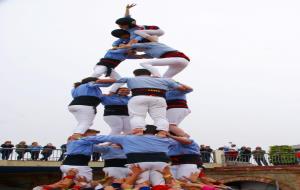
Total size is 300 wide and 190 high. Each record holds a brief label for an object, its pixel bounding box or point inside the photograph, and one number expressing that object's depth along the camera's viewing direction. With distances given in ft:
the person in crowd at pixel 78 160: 24.71
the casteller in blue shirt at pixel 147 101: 24.11
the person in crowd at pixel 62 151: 49.53
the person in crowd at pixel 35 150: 47.07
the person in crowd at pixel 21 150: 46.14
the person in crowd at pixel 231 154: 58.21
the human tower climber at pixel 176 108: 26.91
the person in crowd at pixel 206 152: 55.61
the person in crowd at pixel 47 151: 47.96
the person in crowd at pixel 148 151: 22.67
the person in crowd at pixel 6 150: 45.65
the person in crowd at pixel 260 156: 56.34
